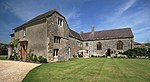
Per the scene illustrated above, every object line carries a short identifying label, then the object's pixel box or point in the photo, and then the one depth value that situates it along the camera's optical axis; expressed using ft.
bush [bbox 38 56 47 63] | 45.04
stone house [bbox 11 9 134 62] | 49.19
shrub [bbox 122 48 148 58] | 76.74
